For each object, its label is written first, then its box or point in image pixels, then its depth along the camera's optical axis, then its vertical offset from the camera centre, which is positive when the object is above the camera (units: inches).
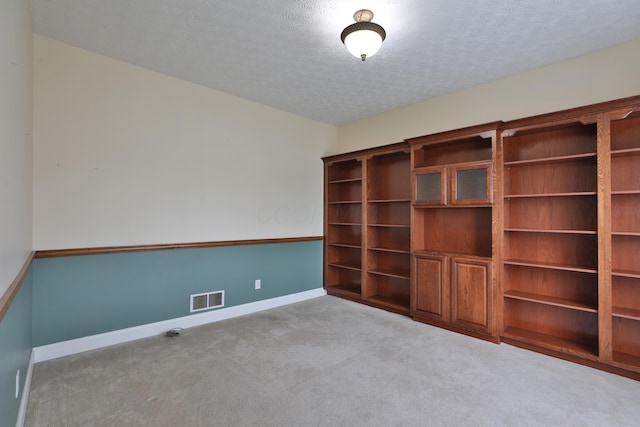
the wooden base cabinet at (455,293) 119.6 -32.4
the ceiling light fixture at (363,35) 86.7 +50.8
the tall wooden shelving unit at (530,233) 98.6 -7.4
